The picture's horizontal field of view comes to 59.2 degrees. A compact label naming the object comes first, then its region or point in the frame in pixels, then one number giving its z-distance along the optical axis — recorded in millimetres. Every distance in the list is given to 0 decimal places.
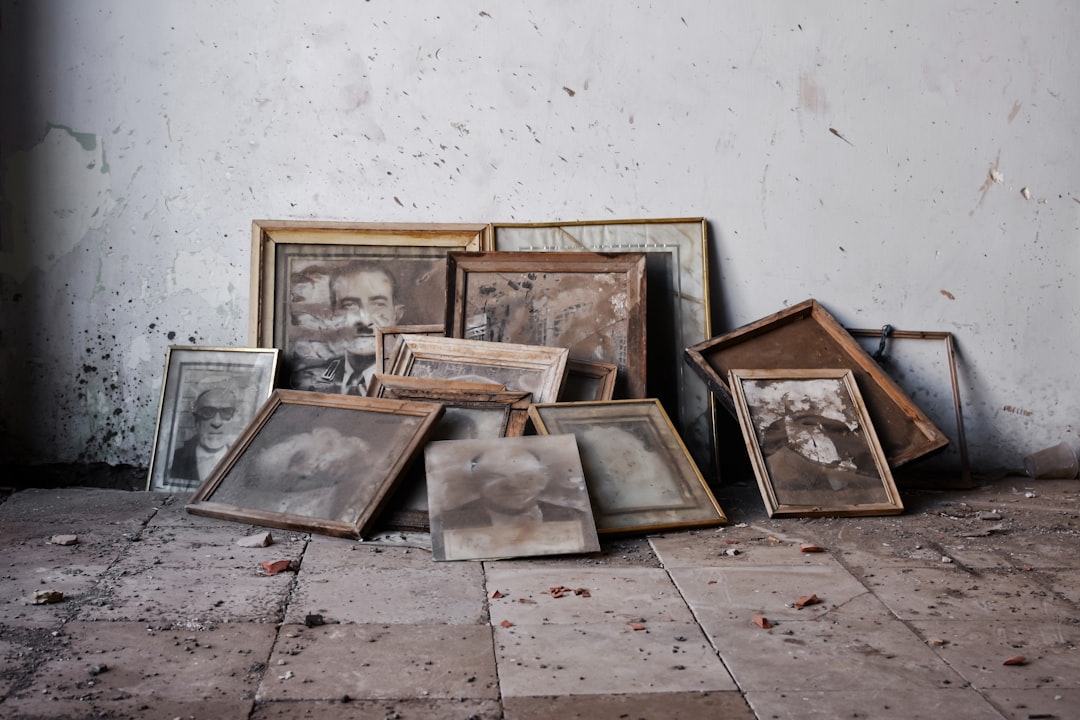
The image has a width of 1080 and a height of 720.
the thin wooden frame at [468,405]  3564
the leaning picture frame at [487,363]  3764
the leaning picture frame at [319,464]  3264
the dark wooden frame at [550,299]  3988
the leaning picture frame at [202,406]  3877
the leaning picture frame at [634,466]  3379
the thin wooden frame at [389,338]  3958
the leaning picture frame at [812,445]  3592
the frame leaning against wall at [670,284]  4074
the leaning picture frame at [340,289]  4020
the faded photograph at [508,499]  3066
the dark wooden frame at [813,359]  3889
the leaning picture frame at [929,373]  4207
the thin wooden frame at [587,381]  3881
